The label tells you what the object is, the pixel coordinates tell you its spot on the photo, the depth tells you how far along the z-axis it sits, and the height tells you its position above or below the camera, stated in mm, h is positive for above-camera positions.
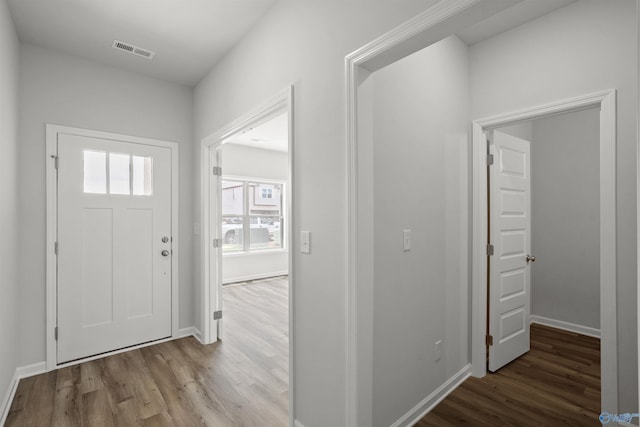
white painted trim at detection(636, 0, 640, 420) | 821 +195
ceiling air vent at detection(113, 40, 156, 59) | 2666 +1470
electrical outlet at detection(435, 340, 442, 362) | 2244 -993
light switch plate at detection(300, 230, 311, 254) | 1834 -164
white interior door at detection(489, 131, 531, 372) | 2605 -308
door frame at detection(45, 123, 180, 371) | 2709 -185
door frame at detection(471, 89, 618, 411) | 1864 -29
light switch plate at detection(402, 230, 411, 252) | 1989 -163
